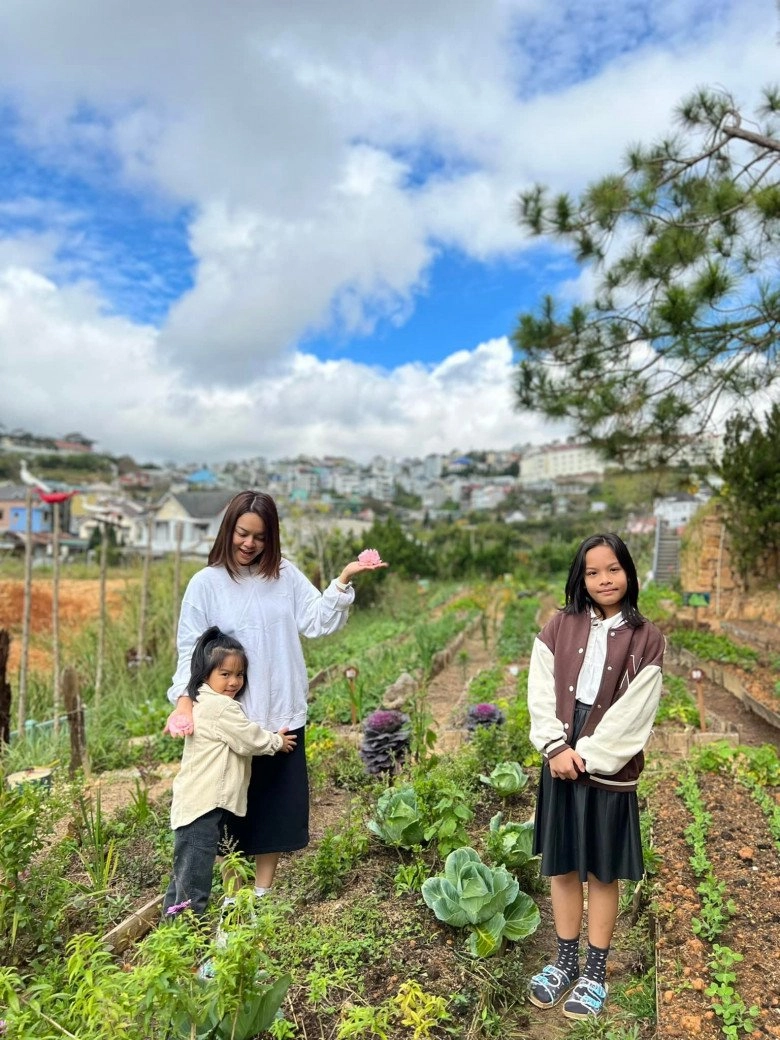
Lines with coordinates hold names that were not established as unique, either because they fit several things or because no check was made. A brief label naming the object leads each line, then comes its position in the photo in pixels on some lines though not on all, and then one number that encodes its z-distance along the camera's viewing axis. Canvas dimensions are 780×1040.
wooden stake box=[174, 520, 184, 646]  6.59
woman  2.33
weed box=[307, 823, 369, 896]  2.47
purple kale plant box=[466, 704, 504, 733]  3.90
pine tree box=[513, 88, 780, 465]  5.65
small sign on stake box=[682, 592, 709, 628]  6.60
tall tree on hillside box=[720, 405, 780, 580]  8.59
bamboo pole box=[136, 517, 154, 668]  6.23
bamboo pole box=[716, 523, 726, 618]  10.12
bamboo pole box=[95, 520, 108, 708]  5.62
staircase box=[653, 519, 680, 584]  16.16
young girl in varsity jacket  1.94
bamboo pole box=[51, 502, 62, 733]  5.01
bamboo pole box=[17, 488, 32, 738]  4.93
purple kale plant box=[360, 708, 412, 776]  3.40
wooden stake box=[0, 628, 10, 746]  4.38
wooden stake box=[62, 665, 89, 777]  3.91
